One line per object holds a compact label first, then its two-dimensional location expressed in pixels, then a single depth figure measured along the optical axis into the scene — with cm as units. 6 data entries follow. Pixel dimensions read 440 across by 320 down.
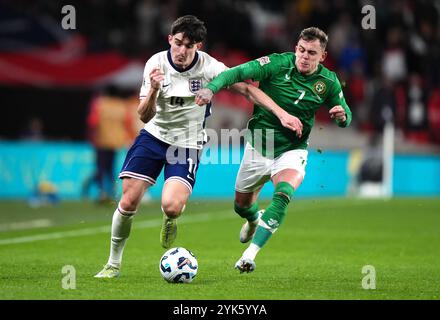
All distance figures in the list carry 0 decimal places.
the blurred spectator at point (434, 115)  2473
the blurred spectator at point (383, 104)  2286
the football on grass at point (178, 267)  877
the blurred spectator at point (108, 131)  1958
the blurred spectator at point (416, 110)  2419
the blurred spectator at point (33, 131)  2200
